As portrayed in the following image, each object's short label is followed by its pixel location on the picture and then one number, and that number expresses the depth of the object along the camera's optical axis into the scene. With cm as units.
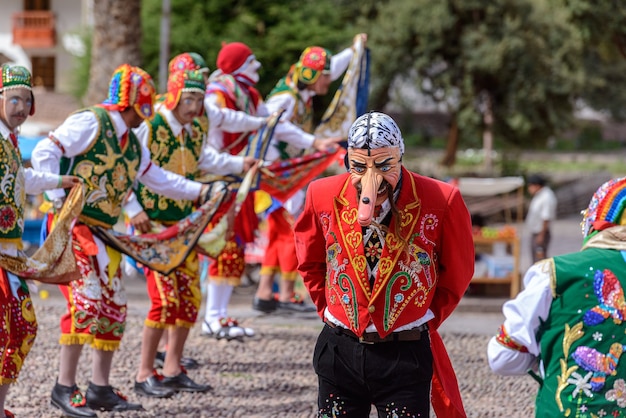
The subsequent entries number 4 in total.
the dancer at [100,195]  1088
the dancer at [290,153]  1649
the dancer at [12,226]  936
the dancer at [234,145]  1523
